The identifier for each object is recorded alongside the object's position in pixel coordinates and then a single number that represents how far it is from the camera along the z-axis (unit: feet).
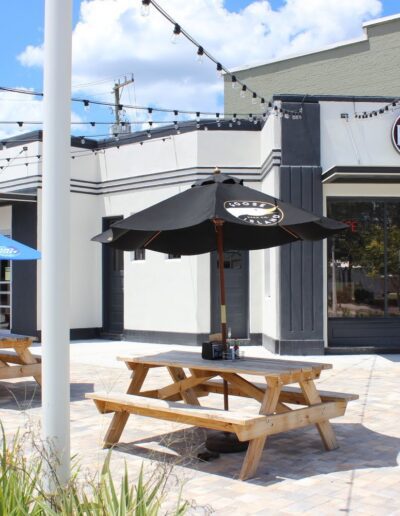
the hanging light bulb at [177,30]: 23.77
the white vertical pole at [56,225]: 12.05
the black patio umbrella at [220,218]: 18.17
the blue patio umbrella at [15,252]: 26.30
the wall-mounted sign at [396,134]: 40.14
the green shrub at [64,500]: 9.56
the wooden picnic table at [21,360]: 25.94
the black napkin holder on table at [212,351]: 20.17
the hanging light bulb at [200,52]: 25.86
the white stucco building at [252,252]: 40.27
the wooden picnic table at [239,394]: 16.93
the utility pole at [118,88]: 106.16
